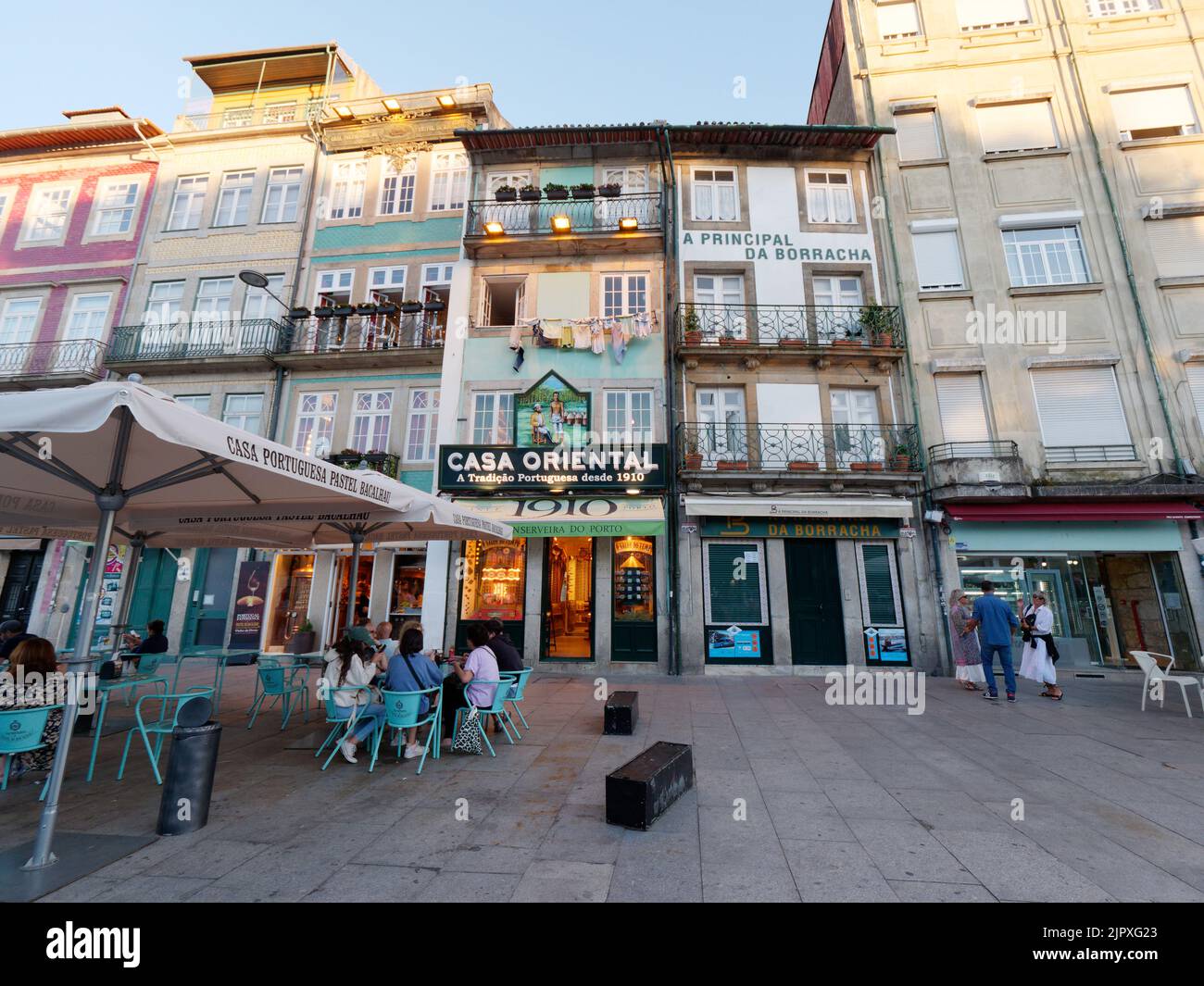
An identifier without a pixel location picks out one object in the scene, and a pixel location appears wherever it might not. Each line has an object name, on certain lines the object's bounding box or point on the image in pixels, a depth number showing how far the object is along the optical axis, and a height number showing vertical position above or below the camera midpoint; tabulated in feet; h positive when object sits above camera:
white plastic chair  26.84 -3.07
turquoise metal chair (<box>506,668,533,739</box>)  22.15 -3.29
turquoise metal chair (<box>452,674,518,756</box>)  19.97 -3.57
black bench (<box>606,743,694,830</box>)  13.24 -4.70
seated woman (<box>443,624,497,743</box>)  19.84 -2.61
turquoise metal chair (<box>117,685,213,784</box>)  15.55 -3.61
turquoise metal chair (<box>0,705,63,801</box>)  13.78 -3.20
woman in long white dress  30.83 -2.37
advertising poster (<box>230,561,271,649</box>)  46.29 +0.29
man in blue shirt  29.66 -1.22
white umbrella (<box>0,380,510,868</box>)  10.50 +3.92
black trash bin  13.00 -4.33
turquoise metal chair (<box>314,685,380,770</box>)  18.72 -3.75
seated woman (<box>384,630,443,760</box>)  18.24 -2.14
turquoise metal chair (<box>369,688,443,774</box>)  17.69 -3.41
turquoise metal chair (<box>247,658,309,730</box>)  23.21 -3.35
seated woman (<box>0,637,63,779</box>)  15.56 -2.40
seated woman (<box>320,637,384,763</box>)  18.83 -2.57
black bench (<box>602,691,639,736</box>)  22.56 -4.68
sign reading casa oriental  42.14 +11.41
